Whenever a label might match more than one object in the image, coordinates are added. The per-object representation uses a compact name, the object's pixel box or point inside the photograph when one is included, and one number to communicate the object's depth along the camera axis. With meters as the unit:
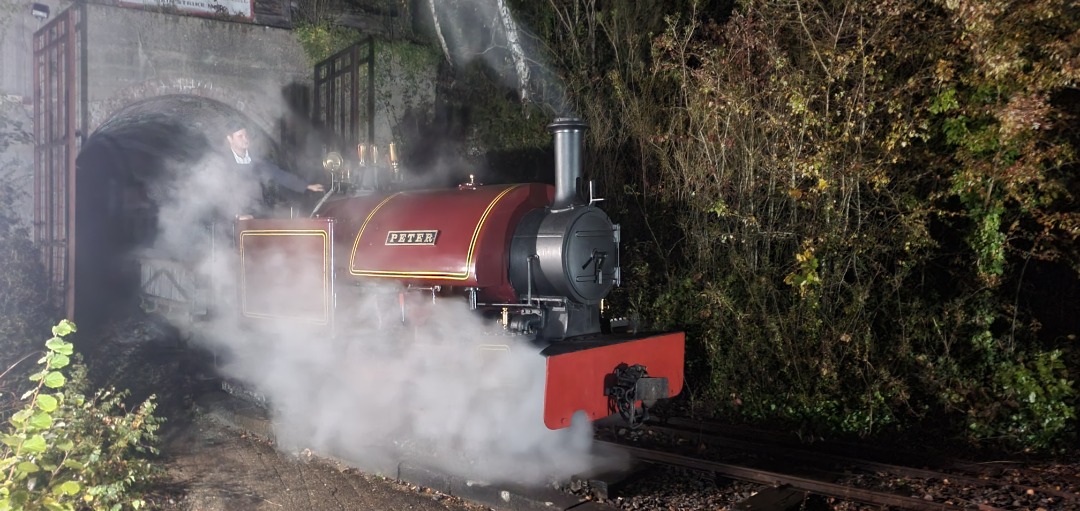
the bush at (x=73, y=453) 3.64
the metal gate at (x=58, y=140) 8.38
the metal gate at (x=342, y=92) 11.54
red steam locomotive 5.22
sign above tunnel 10.53
